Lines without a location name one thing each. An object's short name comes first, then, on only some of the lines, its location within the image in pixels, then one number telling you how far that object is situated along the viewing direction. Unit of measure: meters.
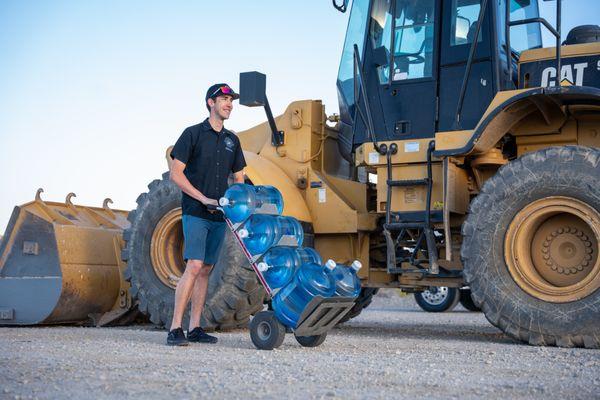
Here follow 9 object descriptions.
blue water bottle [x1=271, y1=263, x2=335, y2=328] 6.41
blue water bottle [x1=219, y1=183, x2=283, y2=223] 6.65
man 6.86
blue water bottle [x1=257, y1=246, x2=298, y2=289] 6.54
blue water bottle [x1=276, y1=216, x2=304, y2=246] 6.71
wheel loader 7.23
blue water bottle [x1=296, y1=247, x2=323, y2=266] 6.64
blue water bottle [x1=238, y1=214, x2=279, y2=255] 6.63
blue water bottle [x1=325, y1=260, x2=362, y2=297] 6.70
